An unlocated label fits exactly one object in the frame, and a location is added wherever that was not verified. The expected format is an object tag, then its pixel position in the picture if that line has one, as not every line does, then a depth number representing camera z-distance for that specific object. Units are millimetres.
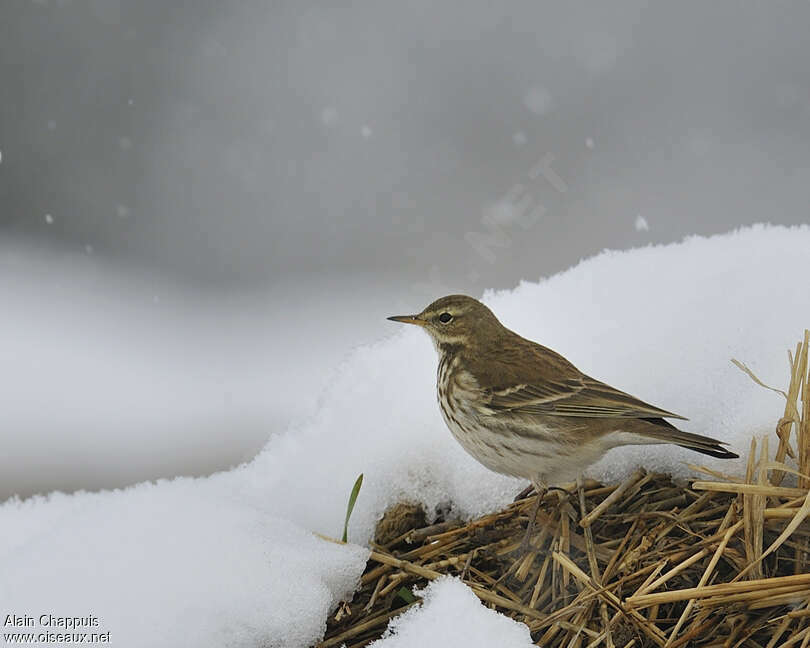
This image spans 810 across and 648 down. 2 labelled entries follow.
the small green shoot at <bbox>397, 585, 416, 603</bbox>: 5699
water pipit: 6348
